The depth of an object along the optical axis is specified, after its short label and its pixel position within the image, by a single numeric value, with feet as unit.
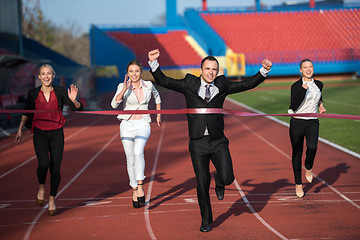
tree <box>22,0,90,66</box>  255.91
